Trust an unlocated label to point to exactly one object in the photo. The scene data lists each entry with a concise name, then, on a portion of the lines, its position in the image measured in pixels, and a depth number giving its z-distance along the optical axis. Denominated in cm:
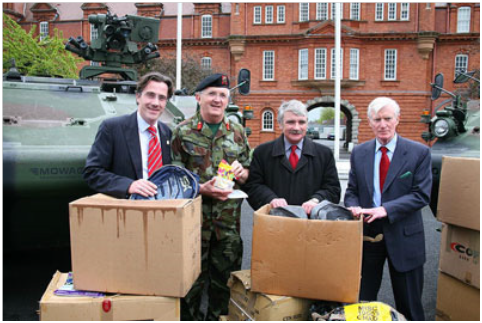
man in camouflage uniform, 316
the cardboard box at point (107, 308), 228
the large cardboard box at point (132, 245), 221
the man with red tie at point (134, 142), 282
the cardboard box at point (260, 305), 241
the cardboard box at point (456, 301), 309
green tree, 1483
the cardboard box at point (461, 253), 301
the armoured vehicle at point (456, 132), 531
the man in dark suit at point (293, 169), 303
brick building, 2784
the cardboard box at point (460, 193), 292
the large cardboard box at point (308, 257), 229
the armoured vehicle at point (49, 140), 356
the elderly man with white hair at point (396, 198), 292
